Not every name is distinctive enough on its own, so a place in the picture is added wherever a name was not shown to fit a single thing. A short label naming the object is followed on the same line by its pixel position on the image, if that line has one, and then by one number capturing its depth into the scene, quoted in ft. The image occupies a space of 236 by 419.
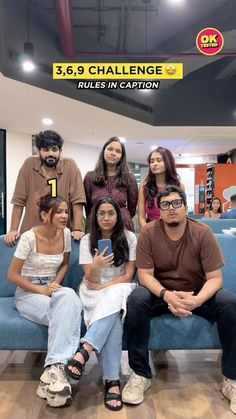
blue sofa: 6.76
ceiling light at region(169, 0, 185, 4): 19.84
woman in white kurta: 6.49
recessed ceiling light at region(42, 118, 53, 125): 24.78
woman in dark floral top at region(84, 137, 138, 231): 8.77
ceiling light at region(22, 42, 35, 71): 16.80
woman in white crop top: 6.23
